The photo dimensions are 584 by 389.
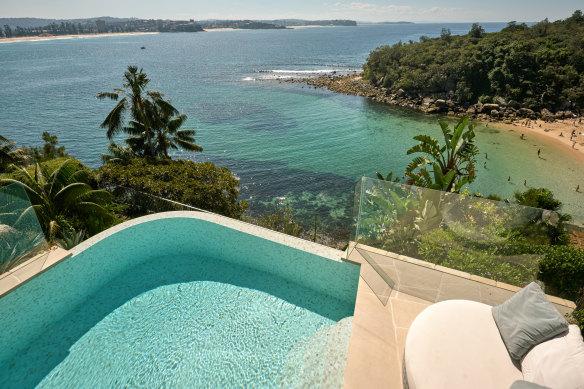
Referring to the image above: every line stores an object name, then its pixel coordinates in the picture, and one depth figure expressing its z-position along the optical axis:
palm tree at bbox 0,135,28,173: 17.39
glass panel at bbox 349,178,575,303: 4.76
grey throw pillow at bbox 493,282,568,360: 3.43
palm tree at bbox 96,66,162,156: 16.55
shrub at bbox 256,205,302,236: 13.25
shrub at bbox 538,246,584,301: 4.49
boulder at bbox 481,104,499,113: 38.34
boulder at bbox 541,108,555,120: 35.28
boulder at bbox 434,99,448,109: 40.44
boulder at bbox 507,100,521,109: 37.90
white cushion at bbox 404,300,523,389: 3.37
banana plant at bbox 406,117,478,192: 7.90
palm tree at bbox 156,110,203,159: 18.37
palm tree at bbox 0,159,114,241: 8.20
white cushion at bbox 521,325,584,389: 2.95
